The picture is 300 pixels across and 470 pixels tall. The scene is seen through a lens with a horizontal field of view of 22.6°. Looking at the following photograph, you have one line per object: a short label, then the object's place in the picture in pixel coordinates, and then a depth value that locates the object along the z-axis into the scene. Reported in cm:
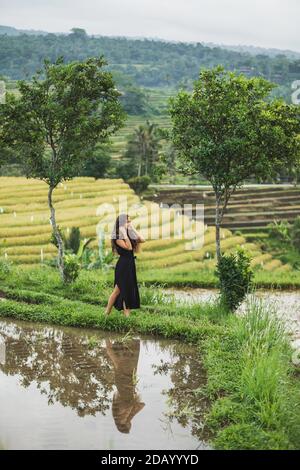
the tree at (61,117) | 1440
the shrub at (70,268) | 1490
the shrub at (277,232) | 4678
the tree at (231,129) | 1427
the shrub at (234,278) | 1305
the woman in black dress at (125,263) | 1161
